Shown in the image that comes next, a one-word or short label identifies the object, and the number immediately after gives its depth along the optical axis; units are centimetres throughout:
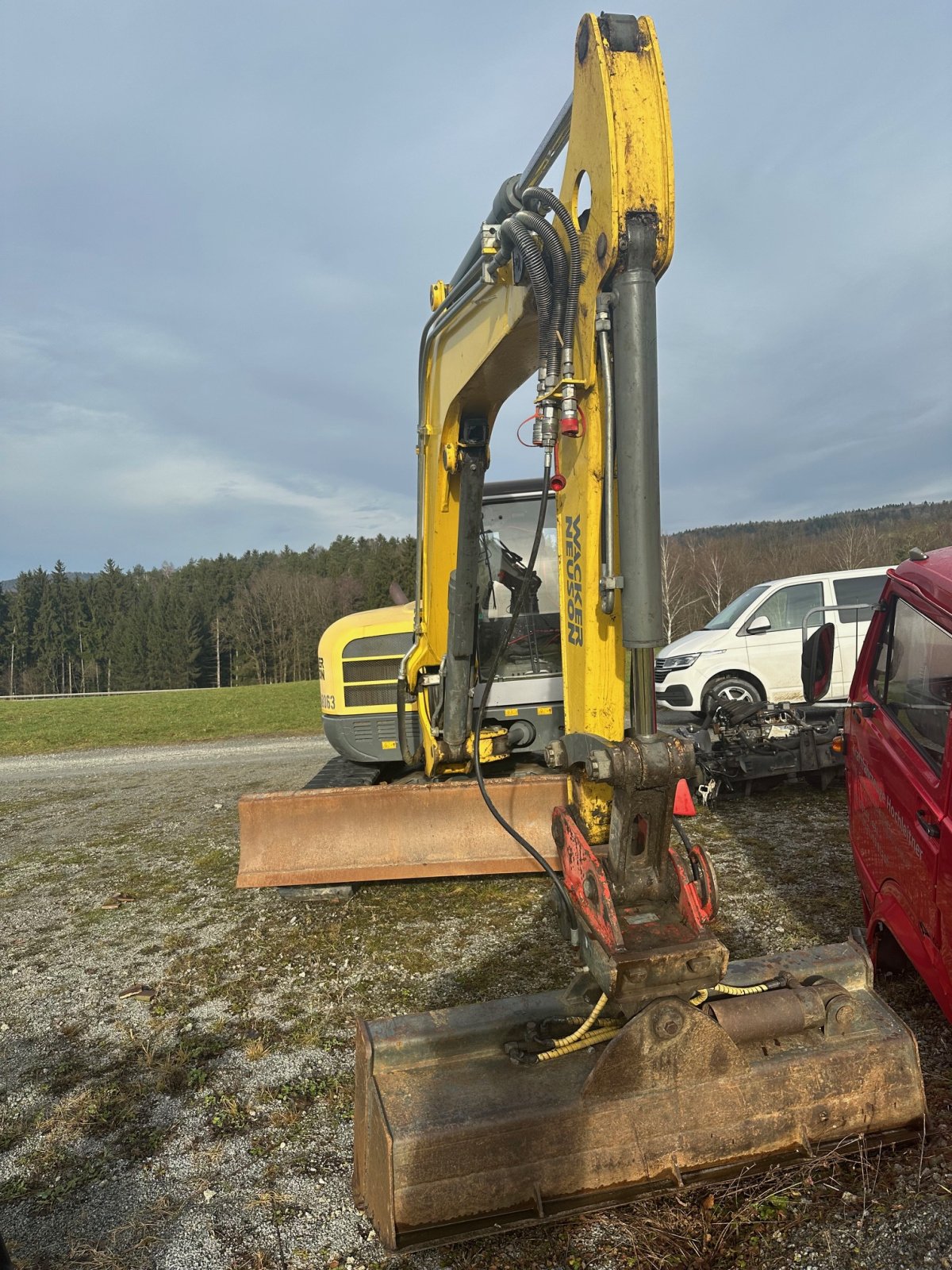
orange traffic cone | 501
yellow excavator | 229
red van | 268
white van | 991
